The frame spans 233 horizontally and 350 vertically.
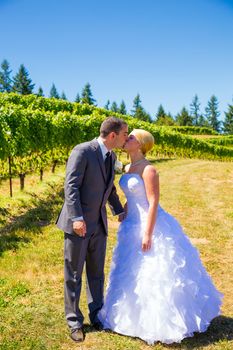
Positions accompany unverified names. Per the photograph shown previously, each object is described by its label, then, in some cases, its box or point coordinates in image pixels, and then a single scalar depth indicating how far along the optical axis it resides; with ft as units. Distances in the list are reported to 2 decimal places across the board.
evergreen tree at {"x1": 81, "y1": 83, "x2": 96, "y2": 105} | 376.07
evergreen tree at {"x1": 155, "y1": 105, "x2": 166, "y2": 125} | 385.46
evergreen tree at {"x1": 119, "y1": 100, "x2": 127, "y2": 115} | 396.16
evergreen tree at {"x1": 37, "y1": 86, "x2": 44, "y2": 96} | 355.93
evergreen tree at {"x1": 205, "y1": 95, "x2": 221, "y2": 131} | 418.31
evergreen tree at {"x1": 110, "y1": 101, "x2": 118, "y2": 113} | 405.39
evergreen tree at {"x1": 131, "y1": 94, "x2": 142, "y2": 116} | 397.60
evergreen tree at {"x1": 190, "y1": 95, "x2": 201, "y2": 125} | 428.15
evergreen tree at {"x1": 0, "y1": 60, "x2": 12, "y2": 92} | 358.49
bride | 15.96
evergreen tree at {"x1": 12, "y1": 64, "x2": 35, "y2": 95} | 345.92
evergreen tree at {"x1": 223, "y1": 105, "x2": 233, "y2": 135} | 396.16
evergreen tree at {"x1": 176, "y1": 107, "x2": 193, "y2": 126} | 372.99
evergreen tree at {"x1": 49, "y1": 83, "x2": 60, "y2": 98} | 426.51
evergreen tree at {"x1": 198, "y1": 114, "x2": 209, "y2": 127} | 416.67
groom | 15.65
